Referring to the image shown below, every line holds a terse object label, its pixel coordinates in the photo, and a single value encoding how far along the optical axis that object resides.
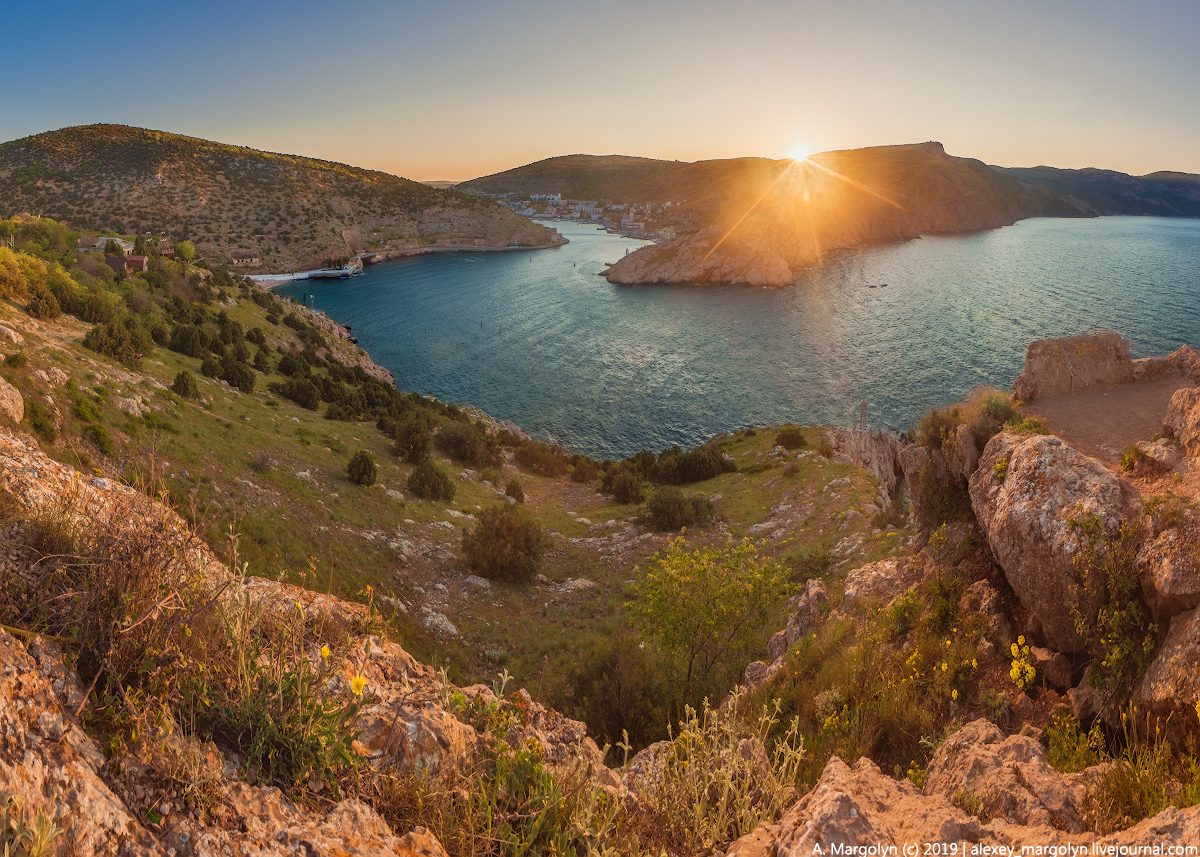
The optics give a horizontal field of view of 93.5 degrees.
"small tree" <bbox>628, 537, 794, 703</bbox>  13.54
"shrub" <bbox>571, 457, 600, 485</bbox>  35.97
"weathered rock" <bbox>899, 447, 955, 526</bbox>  12.07
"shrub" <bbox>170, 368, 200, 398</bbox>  23.29
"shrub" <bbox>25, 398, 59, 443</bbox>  14.26
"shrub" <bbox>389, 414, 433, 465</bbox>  28.41
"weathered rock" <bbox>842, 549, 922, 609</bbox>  12.08
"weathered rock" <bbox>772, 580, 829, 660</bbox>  13.67
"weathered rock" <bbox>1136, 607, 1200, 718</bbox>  5.55
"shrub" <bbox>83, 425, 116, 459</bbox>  15.62
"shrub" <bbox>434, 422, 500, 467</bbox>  32.53
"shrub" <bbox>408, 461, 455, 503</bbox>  24.86
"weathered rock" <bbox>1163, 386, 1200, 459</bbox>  8.33
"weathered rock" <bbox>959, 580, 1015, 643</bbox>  8.77
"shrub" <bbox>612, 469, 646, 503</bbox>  31.44
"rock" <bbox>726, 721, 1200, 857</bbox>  4.15
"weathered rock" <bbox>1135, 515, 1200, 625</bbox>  6.22
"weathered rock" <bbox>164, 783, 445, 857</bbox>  3.15
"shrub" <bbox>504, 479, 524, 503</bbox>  29.66
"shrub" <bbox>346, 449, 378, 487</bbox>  22.92
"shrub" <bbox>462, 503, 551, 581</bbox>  20.34
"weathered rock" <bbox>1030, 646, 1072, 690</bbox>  7.53
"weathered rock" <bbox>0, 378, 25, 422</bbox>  13.35
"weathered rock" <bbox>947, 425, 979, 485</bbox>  11.18
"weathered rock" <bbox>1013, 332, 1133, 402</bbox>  11.92
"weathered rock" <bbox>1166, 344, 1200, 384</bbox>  11.50
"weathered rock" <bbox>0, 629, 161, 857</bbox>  2.76
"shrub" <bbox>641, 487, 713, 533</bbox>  25.58
